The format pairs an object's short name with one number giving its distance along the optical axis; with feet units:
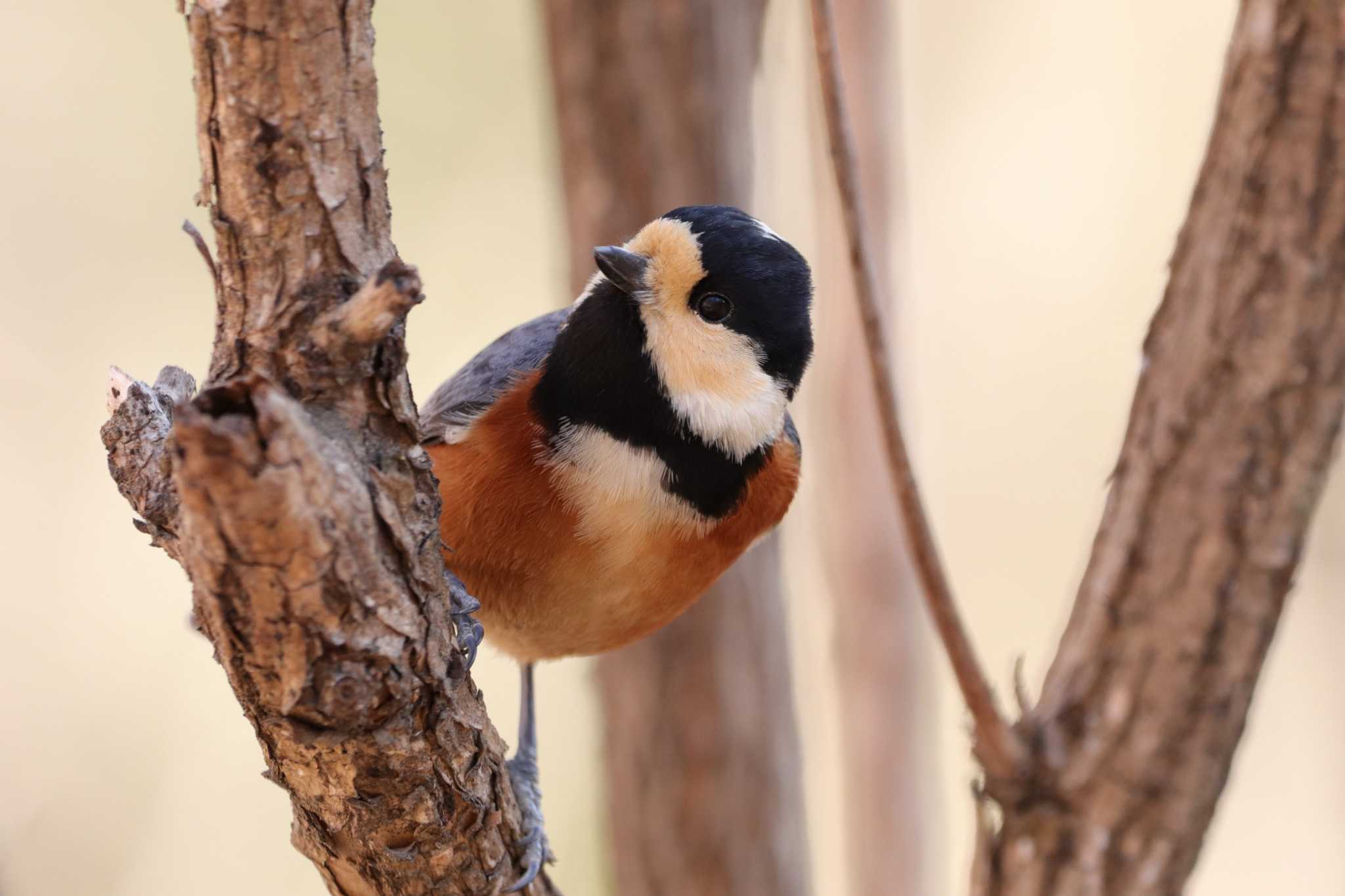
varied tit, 9.11
